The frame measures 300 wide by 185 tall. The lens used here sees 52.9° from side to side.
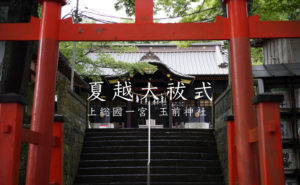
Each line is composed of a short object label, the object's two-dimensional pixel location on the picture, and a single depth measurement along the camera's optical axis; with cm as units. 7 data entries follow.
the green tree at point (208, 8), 814
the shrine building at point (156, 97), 1582
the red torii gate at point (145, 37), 382
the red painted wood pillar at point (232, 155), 422
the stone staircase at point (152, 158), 835
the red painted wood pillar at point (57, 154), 417
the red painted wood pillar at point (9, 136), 296
